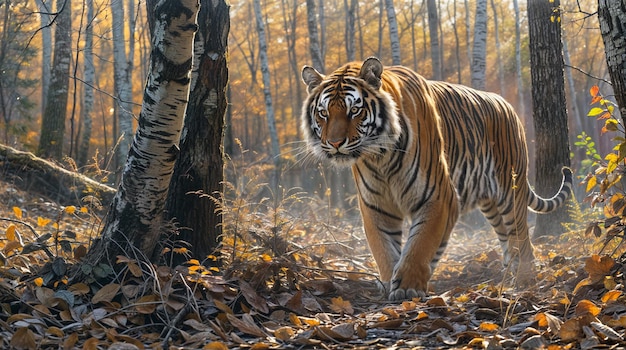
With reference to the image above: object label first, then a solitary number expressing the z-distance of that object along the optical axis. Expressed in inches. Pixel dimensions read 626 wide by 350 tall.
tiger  197.8
